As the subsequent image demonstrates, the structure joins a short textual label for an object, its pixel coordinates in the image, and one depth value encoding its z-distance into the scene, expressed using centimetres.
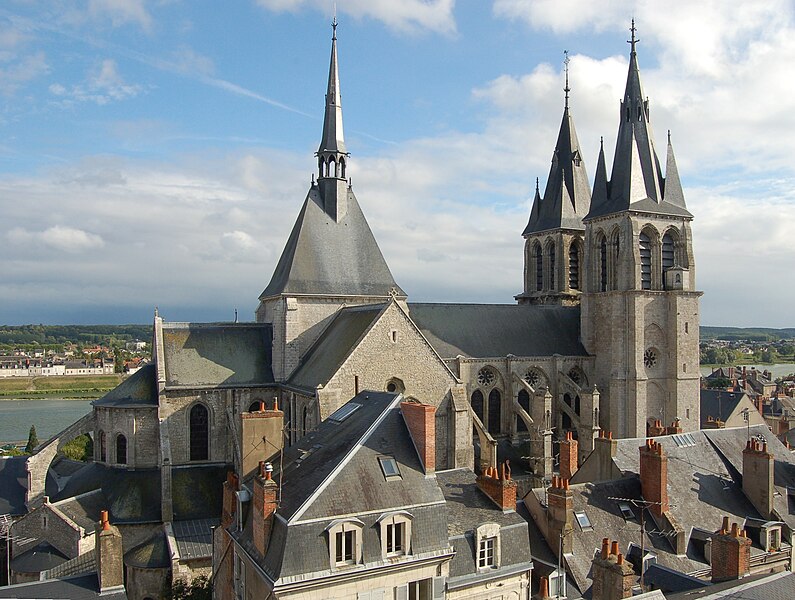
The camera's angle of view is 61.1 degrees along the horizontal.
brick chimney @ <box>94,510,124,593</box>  1561
